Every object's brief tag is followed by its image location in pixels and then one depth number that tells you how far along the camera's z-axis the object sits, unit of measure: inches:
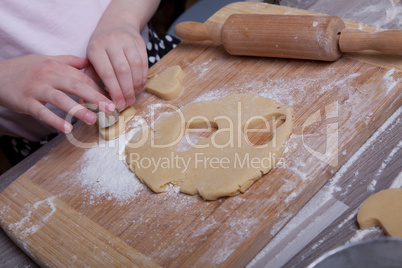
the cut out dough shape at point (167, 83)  48.4
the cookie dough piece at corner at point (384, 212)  32.1
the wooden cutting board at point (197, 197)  35.8
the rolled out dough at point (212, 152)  37.8
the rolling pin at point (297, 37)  43.6
